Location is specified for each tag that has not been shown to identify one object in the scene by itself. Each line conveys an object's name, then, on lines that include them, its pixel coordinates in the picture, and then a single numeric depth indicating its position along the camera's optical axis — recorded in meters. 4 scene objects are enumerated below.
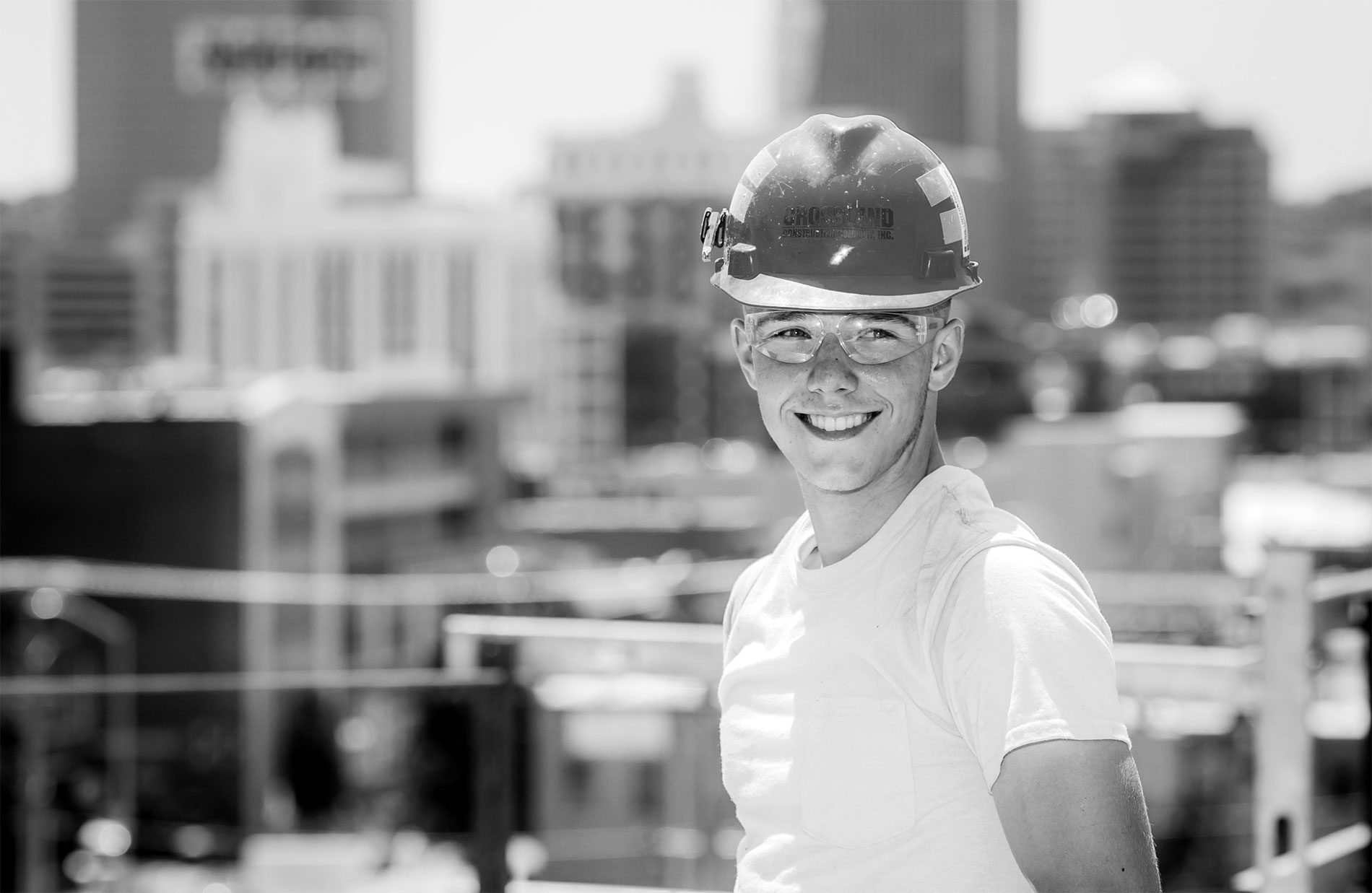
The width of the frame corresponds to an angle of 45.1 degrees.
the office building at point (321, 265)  122.12
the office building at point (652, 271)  117.06
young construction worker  1.85
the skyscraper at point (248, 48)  104.50
